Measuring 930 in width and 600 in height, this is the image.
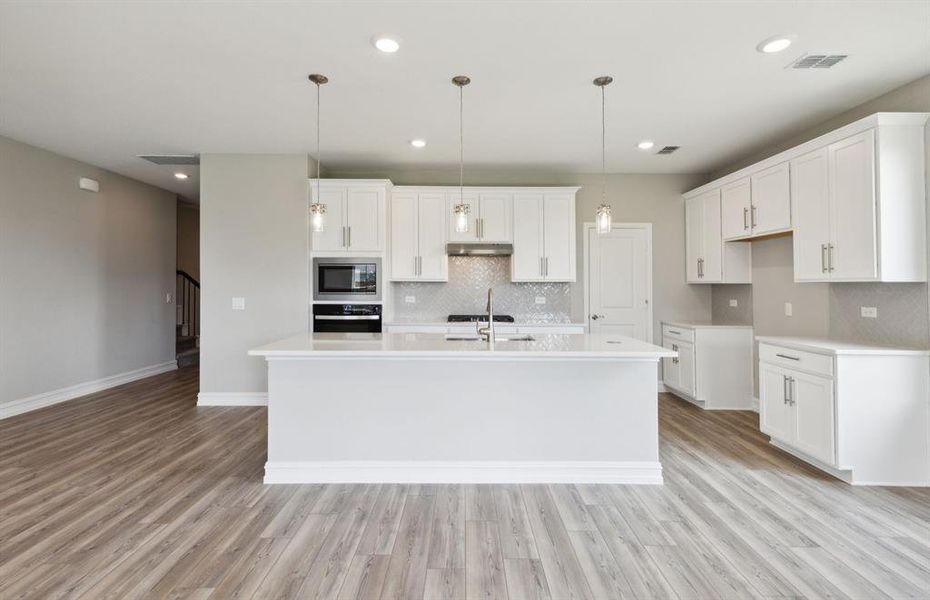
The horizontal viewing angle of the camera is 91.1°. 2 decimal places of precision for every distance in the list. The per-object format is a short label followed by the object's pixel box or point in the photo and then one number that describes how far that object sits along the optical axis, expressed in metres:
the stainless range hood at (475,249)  5.25
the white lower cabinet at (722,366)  4.87
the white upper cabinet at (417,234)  5.32
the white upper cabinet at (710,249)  4.92
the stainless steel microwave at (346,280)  4.98
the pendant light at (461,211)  3.21
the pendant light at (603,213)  3.05
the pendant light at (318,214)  3.30
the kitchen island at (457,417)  3.04
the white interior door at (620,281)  5.71
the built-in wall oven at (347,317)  4.97
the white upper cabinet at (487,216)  5.31
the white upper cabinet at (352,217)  5.02
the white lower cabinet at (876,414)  2.95
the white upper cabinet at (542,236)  5.34
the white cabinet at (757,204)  3.97
